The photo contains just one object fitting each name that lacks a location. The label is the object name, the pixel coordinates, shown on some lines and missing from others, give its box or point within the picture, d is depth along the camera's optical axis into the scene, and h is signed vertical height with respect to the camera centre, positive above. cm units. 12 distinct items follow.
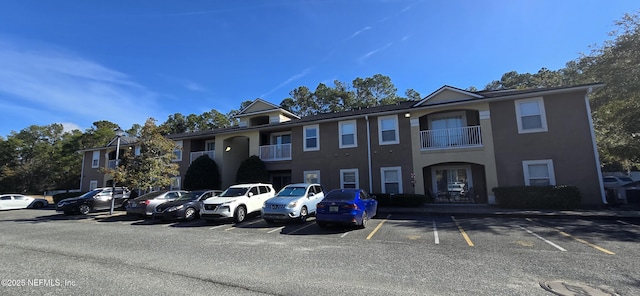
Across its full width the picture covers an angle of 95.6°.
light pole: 1658 +332
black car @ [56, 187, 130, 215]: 1722 -61
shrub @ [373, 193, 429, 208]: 1538 -82
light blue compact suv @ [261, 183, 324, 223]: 1131 -66
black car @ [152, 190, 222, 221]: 1329 -86
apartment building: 1432 +229
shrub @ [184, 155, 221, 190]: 2067 +102
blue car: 991 -79
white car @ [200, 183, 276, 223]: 1210 -63
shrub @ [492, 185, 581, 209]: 1315 -72
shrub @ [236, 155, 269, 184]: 1953 +110
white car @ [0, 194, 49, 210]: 2244 -70
